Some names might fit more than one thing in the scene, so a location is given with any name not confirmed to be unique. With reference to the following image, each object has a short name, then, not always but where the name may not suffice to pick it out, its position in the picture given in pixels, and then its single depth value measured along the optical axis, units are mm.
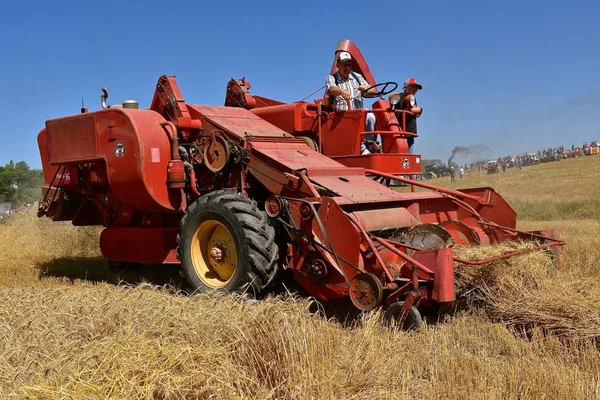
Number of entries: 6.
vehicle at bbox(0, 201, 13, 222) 22900
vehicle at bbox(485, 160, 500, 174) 51572
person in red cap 7812
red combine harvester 5238
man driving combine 7485
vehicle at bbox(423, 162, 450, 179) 48219
